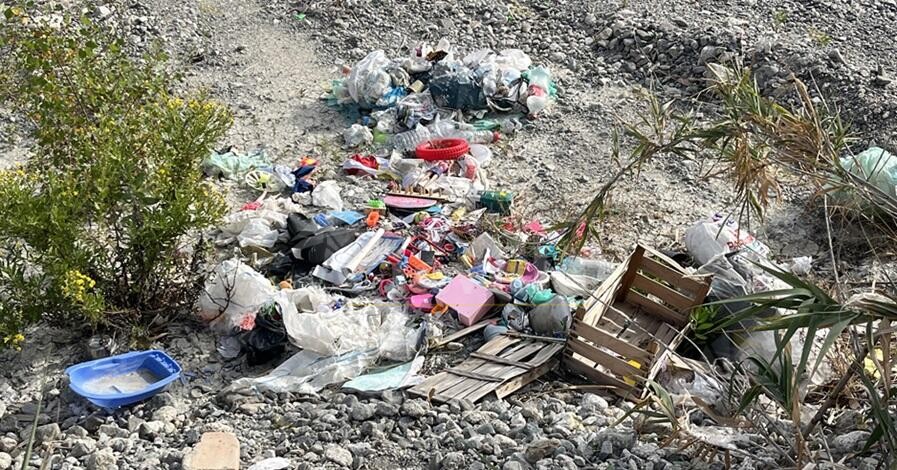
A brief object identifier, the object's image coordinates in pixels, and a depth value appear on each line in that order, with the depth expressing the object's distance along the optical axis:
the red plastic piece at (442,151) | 5.74
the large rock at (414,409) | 3.35
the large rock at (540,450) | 2.97
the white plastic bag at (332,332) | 3.88
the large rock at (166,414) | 3.48
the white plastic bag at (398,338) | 3.94
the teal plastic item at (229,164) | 5.66
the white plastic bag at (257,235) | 4.79
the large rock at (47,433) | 3.35
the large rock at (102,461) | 3.09
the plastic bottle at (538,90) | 6.43
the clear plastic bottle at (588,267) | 4.58
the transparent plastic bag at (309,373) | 3.68
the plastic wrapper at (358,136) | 6.10
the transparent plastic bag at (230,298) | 4.16
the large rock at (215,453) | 3.04
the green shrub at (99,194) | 3.61
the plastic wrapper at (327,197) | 5.30
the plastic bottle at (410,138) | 6.00
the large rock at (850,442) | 2.78
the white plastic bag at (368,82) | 6.41
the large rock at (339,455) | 3.08
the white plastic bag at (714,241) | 4.54
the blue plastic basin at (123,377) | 3.53
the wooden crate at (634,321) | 3.73
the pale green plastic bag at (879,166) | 4.79
